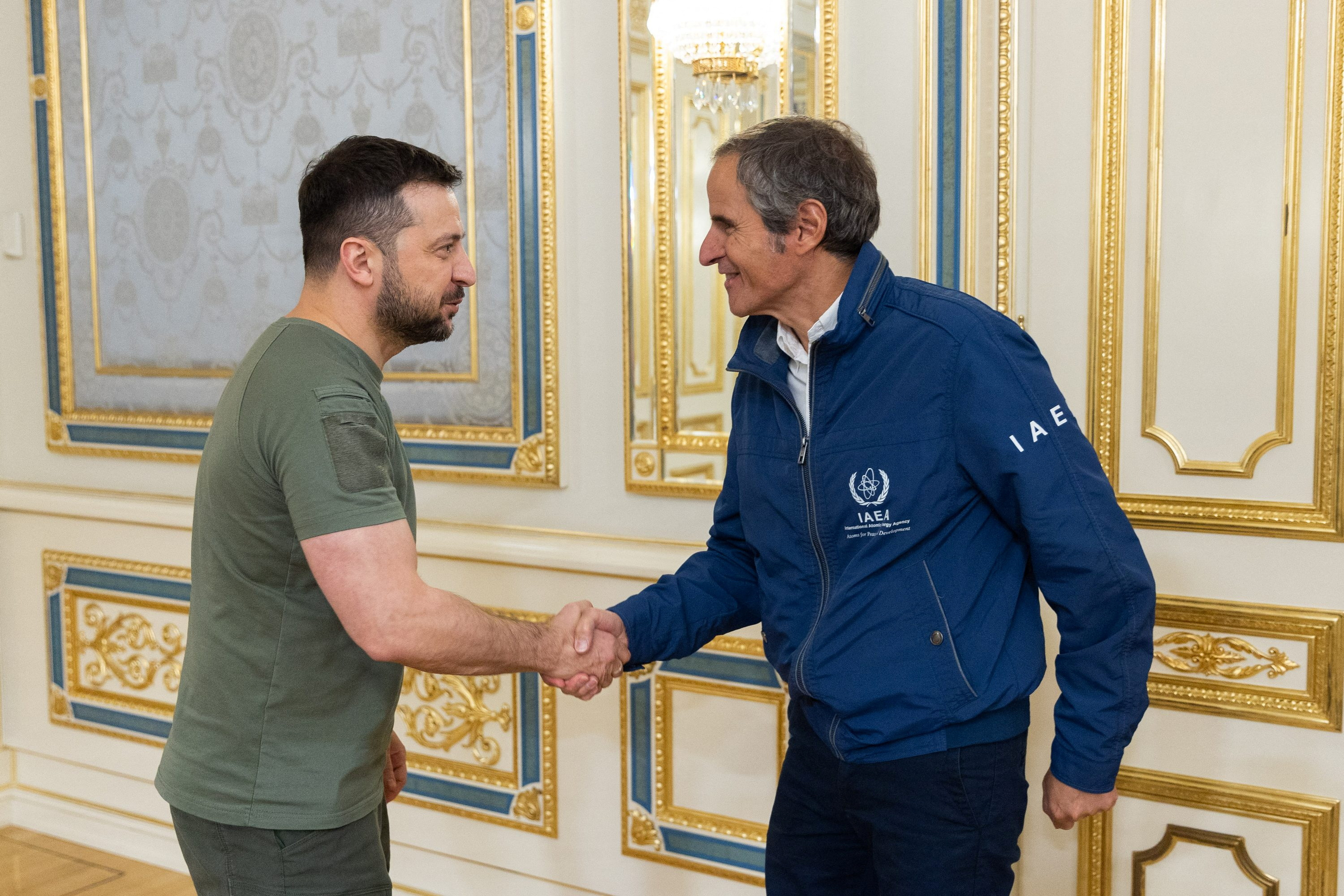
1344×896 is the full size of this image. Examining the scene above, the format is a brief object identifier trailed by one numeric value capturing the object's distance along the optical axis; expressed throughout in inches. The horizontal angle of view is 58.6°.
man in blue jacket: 61.2
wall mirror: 96.3
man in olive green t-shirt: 60.1
